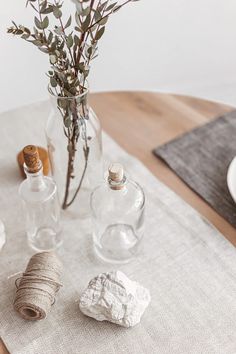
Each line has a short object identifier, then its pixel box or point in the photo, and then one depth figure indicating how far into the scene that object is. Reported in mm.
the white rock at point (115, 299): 933
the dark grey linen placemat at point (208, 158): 1202
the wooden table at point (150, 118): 1335
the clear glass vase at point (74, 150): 984
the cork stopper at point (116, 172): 975
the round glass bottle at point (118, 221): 1096
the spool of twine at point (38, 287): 934
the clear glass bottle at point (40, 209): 1037
